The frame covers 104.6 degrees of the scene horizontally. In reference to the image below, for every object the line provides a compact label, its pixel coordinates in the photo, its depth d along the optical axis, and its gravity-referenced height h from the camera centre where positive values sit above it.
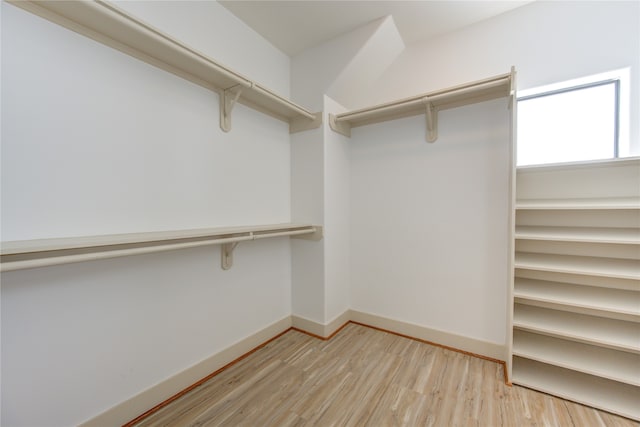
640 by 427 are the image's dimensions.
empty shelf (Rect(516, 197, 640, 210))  1.37 +0.01
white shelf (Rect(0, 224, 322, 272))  0.84 -0.16
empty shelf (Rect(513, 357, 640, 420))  1.38 -1.12
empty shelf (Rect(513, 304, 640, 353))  1.37 -0.74
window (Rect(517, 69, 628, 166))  1.68 +0.61
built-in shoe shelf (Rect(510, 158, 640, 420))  1.41 -0.53
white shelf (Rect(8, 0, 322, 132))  1.03 +0.83
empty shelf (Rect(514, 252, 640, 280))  1.38 -0.37
